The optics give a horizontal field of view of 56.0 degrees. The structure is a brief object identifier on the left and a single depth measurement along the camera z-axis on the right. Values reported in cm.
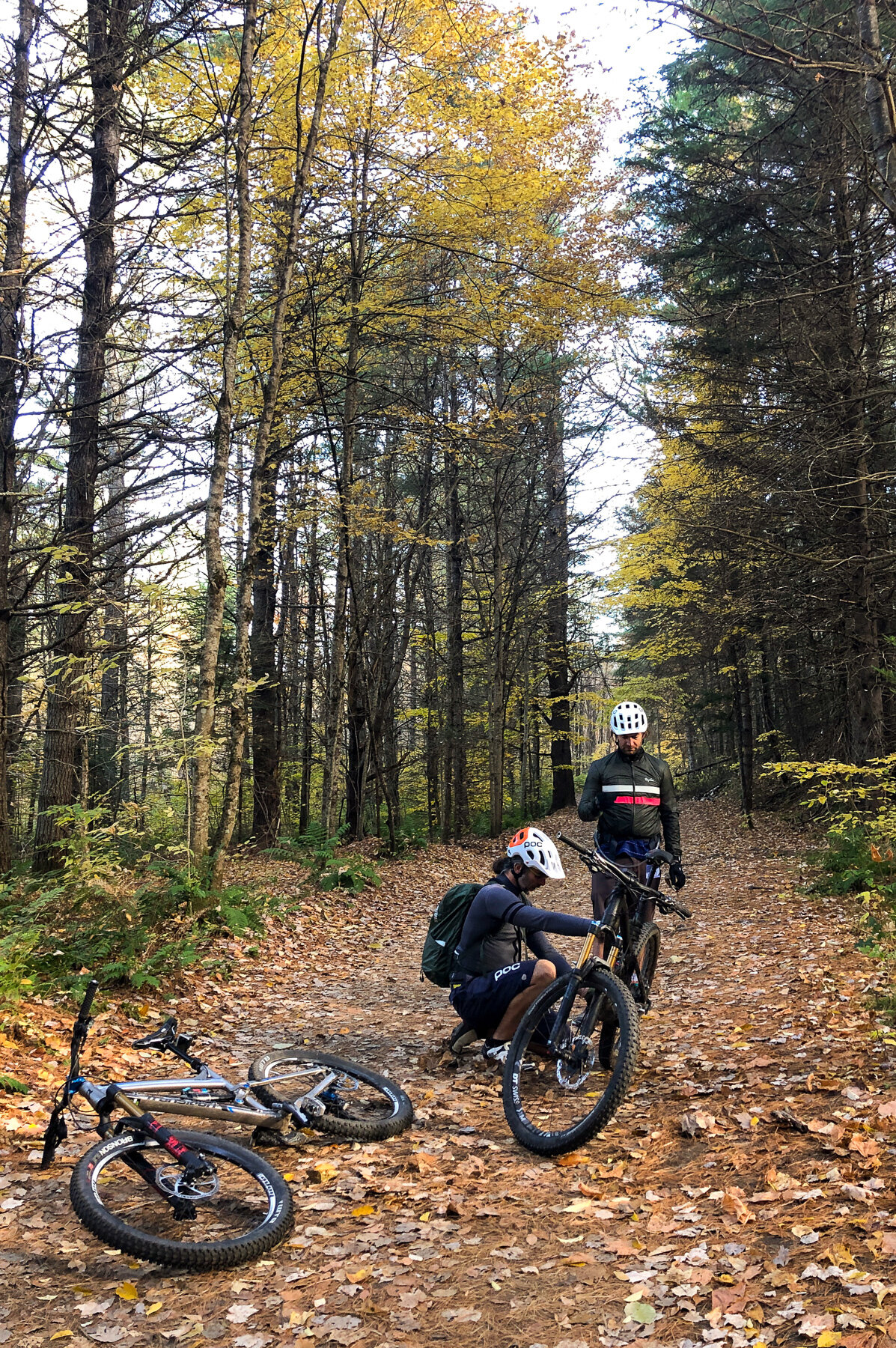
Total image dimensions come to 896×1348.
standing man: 609
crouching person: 530
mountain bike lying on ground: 338
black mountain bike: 420
